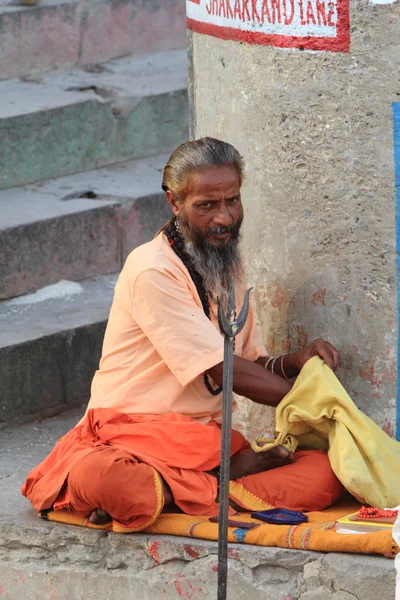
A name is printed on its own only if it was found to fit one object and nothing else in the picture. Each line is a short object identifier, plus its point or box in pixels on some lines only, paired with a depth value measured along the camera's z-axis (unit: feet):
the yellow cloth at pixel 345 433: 26.94
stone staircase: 36.78
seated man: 26.63
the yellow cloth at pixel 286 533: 24.84
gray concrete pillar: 27.27
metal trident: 20.66
